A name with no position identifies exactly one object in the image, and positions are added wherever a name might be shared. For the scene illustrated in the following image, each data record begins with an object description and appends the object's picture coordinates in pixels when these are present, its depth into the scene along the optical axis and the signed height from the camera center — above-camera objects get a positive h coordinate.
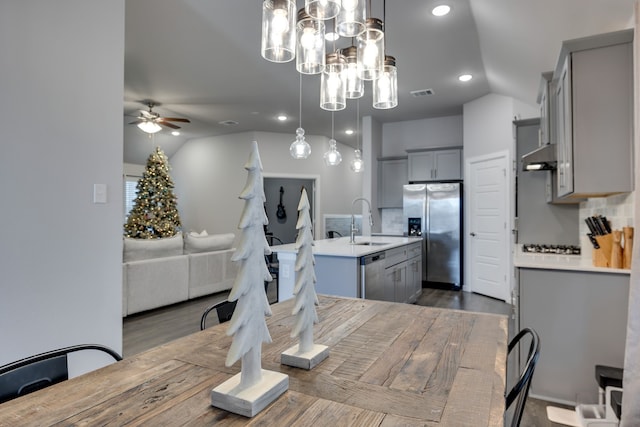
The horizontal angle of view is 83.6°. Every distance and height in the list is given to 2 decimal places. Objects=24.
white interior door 5.08 -0.14
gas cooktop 3.29 -0.31
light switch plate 2.27 +0.14
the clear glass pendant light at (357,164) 4.63 +0.69
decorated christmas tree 6.32 +0.17
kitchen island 3.20 -0.51
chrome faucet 4.31 -0.24
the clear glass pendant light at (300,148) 3.70 +0.70
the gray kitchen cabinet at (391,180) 6.66 +0.69
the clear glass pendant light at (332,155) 4.09 +0.70
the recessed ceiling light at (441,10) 3.13 +1.83
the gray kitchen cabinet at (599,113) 2.12 +0.64
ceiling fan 5.46 +1.45
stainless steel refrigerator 5.78 -0.18
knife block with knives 2.15 -0.17
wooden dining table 0.78 -0.44
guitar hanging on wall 8.66 +0.10
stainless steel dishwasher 3.21 -0.57
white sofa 4.21 -0.70
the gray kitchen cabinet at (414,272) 4.55 -0.75
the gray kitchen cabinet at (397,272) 3.84 -0.63
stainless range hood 2.82 +0.48
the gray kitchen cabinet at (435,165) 6.10 +0.91
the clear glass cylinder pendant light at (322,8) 1.42 +0.84
